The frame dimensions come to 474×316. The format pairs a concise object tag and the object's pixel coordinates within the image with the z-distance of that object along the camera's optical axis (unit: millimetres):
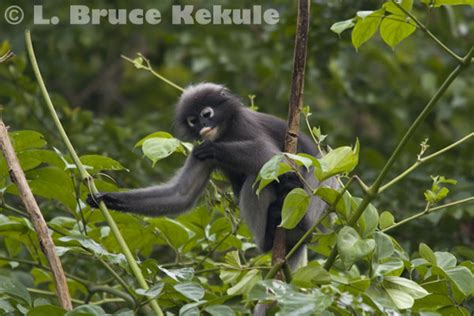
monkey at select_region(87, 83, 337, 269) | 10203
